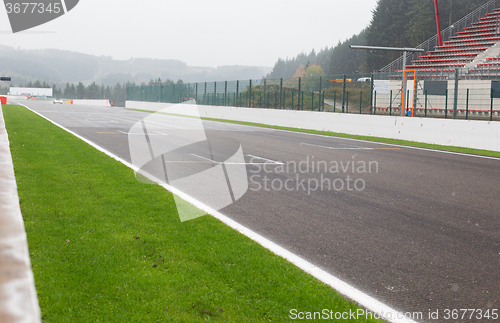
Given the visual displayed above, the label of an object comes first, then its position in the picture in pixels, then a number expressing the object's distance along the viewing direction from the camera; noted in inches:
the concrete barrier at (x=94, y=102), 3826.3
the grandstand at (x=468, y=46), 1582.2
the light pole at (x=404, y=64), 883.9
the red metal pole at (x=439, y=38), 1853.3
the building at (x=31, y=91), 6231.3
